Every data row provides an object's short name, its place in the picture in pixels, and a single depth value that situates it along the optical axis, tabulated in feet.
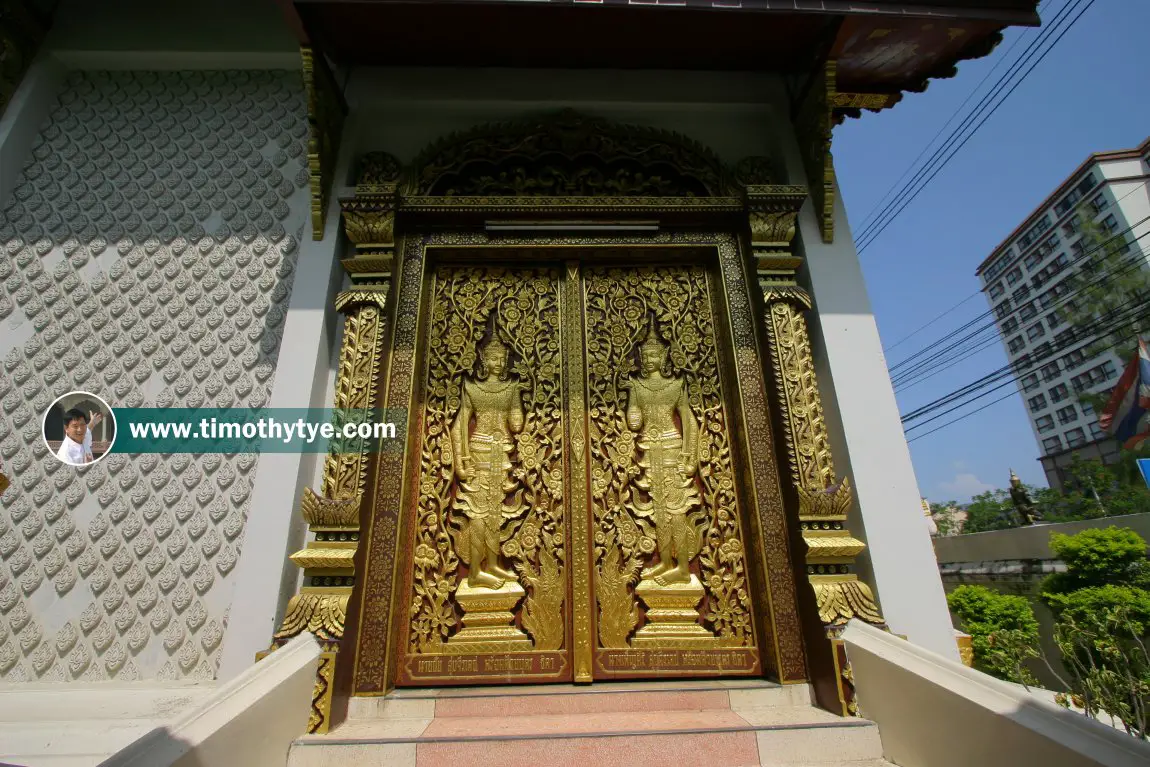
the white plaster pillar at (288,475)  7.02
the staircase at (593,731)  5.71
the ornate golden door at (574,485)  7.77
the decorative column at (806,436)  7.01
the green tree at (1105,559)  18.56
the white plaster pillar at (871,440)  7.22
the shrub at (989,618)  18.03
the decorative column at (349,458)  6.64
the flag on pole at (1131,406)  34.09
